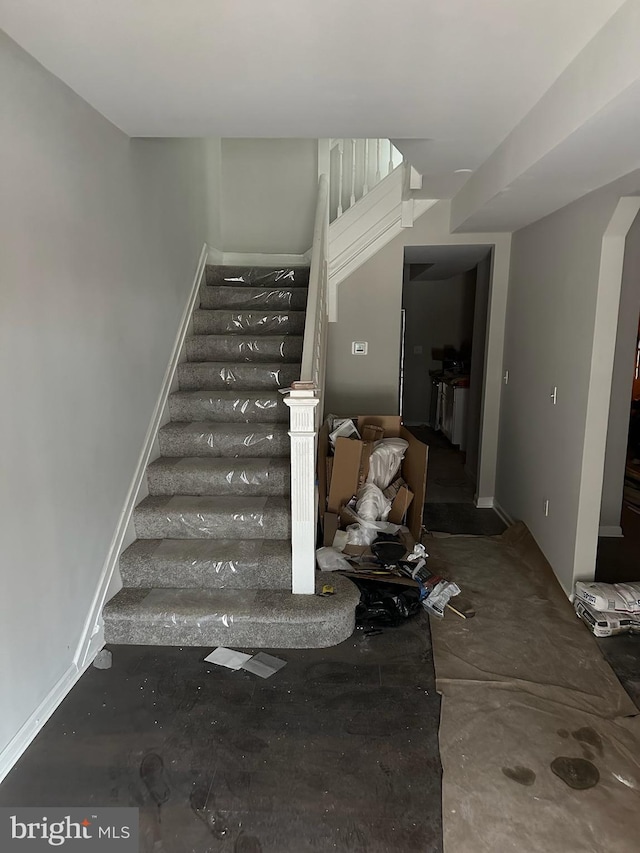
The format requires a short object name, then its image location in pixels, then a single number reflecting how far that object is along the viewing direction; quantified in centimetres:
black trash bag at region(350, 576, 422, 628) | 279
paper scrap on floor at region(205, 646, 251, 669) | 249
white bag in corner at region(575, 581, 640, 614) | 275
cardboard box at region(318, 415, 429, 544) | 351
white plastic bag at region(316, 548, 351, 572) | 309
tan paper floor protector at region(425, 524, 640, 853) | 171
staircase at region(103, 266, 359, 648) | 261
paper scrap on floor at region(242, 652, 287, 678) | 243
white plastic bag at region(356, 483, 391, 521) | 347
